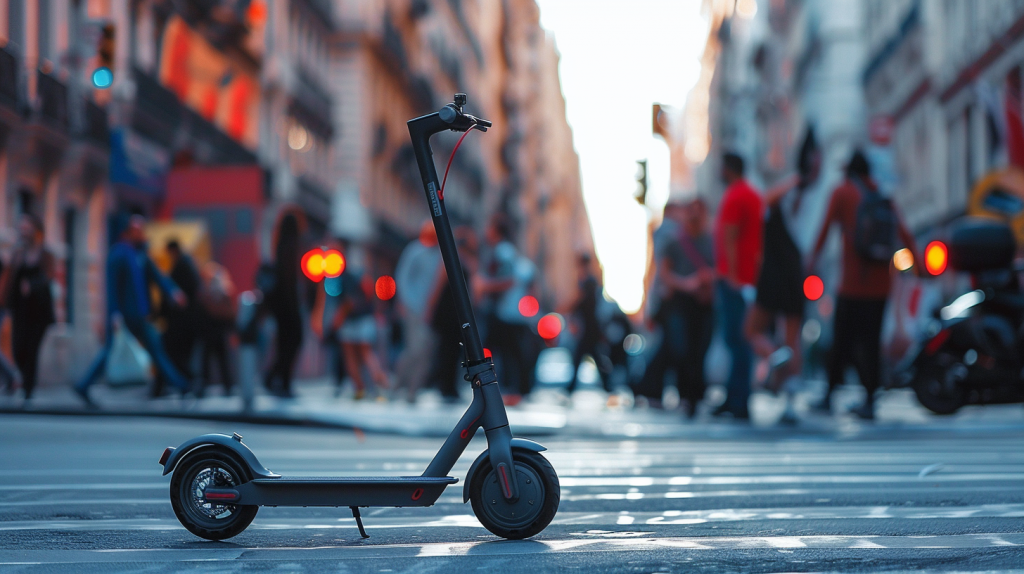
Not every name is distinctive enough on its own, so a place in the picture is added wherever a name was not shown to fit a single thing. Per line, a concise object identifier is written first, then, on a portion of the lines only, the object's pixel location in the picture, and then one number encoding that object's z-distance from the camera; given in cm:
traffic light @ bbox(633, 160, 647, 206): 2592
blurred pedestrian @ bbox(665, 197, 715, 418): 1242
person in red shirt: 1123
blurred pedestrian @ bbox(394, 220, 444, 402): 1449
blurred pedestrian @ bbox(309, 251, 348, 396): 1714
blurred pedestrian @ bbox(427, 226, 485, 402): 1412
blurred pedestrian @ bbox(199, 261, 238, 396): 1628
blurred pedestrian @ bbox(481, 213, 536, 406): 1497
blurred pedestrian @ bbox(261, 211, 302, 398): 1407
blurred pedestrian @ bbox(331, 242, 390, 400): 1717
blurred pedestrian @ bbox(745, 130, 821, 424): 1137
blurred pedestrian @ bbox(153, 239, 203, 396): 1592
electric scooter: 469
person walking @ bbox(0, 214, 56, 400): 1337
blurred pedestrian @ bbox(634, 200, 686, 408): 1280
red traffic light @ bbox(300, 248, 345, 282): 1672
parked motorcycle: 1123
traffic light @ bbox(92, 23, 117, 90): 1520
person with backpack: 1107
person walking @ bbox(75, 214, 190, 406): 1338
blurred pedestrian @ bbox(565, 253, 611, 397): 1698
